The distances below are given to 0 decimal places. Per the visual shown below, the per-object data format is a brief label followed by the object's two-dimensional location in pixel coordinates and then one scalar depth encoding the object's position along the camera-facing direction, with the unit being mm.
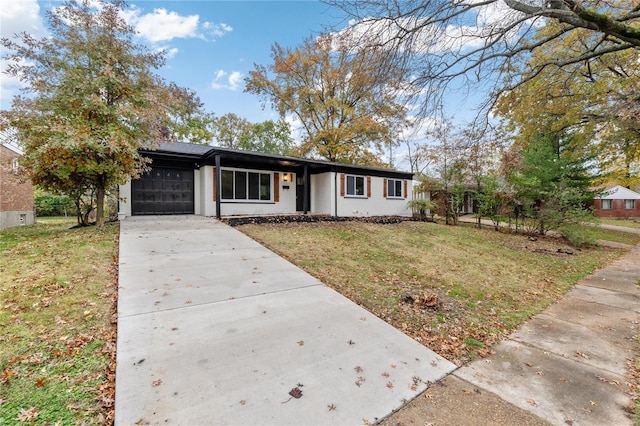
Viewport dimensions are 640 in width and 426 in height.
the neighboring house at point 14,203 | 11961
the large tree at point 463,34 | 4594
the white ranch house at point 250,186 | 11242
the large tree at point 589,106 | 7488
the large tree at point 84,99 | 7207
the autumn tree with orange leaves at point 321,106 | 19906
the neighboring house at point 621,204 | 26953
